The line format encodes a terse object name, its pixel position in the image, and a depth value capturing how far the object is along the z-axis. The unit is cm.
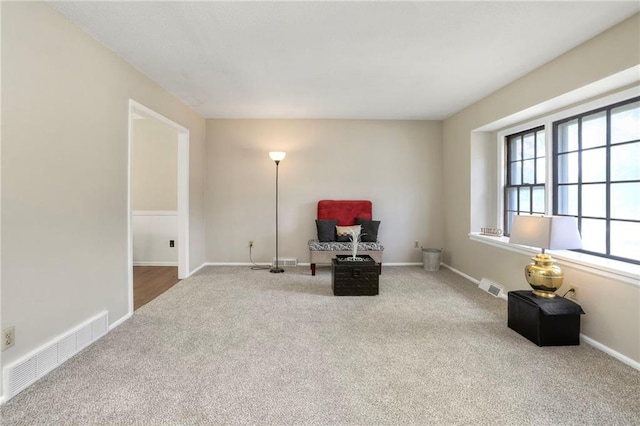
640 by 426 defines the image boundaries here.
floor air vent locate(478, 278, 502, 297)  353
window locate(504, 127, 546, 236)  343
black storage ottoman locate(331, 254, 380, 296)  354
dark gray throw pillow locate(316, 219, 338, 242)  466
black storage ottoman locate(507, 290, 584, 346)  230
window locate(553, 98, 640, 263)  243
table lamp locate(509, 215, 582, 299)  235
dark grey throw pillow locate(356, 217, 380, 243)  470
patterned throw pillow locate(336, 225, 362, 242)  463
